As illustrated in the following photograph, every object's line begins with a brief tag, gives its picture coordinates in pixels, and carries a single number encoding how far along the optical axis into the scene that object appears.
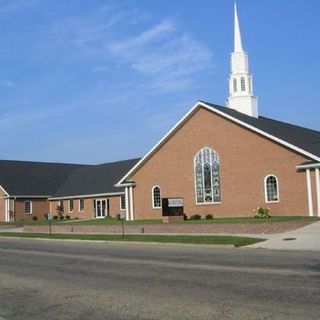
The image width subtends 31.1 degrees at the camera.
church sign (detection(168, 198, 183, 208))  37.12
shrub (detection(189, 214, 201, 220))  39.94
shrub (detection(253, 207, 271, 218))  35.69
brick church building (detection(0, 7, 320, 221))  35.62
